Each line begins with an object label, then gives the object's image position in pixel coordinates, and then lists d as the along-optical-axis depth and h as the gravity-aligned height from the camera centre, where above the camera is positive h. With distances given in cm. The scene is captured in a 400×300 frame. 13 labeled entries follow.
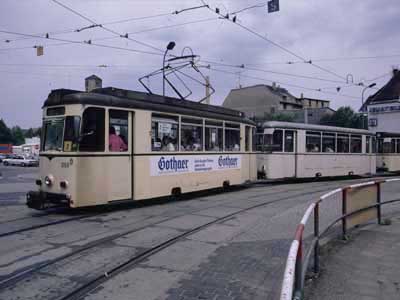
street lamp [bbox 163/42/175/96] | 1667 +441
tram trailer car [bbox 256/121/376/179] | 1898 +41
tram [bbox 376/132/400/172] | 2690 +42
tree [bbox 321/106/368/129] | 6319 +622
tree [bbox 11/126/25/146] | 11391 +575
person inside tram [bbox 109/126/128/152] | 1033 +36
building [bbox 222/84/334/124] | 7731 +1135
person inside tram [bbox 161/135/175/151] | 1197 +40
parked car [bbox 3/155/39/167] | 5278 -55
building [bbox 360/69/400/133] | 4222 +523
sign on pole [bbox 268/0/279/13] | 1417 +511
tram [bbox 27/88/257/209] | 977 +26
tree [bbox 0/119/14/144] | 9831 +521
